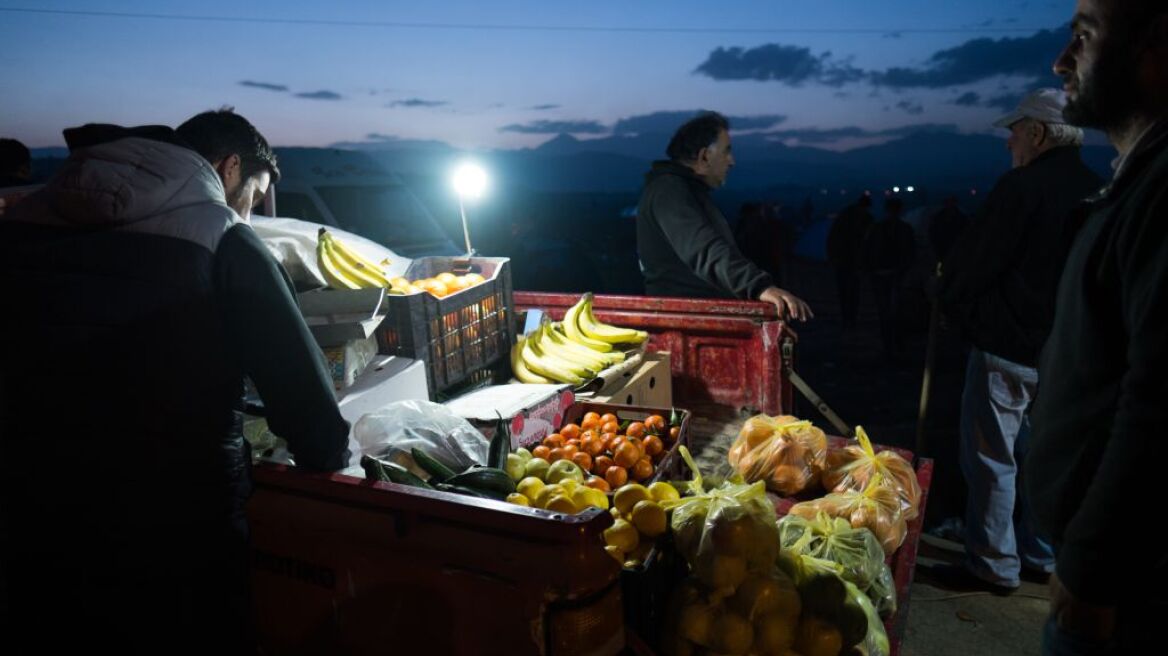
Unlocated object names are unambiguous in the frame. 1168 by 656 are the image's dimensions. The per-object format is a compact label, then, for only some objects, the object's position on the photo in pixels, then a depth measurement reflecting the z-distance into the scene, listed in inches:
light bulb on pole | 211.3
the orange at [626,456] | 131.8
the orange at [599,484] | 119.9
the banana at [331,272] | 149.3
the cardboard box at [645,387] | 181.5
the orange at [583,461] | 130.0
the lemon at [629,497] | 104.1
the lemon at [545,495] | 101.4
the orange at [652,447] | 141.6
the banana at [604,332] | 199.8
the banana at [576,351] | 186.1
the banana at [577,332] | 196.7
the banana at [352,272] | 151.1
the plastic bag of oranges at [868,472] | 137.0
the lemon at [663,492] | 110.4
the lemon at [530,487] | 106.9
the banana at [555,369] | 176.6
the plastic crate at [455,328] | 147.8
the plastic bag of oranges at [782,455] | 142.4
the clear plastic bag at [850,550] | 108.2
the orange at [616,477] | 127.3
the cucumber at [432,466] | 108.0
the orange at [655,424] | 150.3
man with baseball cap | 159.6
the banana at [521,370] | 177.3
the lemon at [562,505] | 98.8
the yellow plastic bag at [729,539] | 91.9
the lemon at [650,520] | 100.4
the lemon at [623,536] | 97.8
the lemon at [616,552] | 97.0
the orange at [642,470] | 132.9
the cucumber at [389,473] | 95.7
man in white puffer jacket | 81.6
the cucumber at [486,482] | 103.0
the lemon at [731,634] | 90.3
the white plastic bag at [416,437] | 112.7
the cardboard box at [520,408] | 143.9
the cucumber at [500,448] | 115.6
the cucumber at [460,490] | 97.4
